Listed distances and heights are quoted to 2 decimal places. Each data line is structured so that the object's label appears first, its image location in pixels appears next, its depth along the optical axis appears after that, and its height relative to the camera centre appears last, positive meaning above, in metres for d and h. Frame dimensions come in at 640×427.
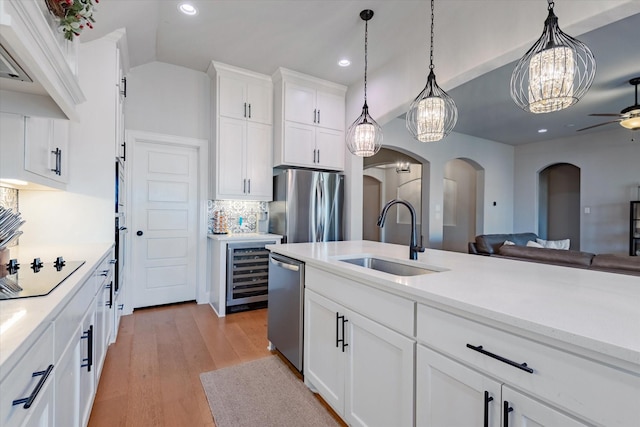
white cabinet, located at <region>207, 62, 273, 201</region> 3.82 +1.03
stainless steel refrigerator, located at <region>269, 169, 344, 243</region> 3.94 +0.10
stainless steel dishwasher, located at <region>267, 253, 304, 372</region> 2.16 -0.72
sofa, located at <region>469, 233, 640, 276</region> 2.75 -0.44
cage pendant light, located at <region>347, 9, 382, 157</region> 2.88 +0.76
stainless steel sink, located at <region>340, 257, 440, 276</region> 1.84 -0.35
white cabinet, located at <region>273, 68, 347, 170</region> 4.02 +1.27
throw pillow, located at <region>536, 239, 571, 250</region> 4.80 -0.44
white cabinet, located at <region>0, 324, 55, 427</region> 0.68 -0.45
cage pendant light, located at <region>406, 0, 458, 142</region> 2.30 +0.79
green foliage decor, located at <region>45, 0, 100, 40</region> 1.20 +0.82
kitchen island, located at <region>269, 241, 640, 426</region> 0.75 -0.42
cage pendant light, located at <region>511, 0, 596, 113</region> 1.59 +0.80
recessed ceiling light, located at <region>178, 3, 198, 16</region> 2.71 +1.85
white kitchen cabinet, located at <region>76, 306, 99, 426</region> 1.42 -0.76
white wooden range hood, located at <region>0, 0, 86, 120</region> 0.87 +0.55
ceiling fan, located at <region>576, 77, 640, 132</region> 3.83 +1.30
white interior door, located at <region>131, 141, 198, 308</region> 3.73 -0.15
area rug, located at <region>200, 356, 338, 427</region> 1.79 -1.22
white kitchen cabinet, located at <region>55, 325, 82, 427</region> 1.09 -0.70
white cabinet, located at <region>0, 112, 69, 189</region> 1.53 +0.35
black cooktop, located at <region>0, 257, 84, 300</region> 1.09 -0.29
